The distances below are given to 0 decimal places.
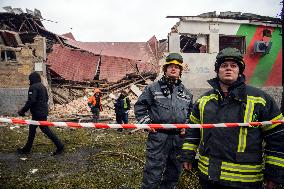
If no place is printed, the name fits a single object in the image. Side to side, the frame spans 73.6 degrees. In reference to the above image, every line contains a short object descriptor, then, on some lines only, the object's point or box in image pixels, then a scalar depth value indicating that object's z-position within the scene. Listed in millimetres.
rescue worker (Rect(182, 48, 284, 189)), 1614
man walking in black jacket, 4271
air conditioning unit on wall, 10161
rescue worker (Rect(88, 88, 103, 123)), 7833
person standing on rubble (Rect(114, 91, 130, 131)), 7307
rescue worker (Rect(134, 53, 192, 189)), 2460
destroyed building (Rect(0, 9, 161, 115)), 10446
